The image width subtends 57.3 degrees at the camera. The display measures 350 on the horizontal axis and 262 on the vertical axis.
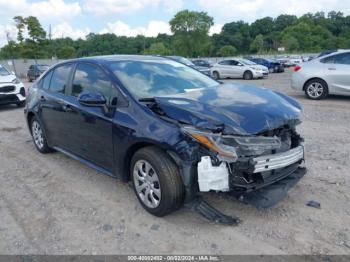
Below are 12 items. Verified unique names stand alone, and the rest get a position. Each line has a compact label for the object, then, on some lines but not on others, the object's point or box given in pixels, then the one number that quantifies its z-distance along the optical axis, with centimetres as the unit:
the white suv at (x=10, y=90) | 1051
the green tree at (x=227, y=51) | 9998
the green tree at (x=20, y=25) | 4112
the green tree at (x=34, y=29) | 4181
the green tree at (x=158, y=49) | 8975
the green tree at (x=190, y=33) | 8838
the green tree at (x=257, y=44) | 10083
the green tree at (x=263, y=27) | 11612
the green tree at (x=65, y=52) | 5519
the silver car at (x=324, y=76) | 934
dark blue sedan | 295
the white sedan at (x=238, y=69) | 2139
